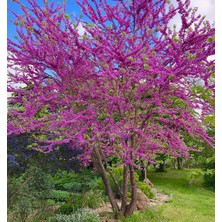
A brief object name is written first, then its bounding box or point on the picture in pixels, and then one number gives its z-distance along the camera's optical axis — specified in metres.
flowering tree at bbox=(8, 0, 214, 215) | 2.18
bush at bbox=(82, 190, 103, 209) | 3.37
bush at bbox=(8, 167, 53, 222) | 2.74
